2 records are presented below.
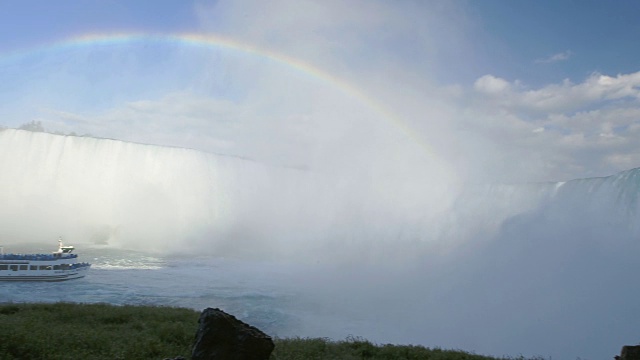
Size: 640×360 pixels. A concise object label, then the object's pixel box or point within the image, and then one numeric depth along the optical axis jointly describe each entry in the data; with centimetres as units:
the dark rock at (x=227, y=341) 884
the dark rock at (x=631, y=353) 978
